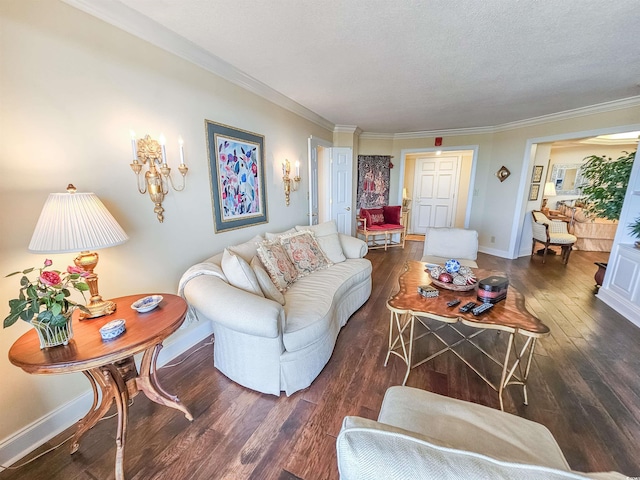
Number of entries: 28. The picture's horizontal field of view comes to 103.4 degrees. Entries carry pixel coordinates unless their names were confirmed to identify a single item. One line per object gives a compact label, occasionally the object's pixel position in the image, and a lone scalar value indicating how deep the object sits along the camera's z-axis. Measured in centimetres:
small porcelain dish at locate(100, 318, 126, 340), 115
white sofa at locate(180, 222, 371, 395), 154
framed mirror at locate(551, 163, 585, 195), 615
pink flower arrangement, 98
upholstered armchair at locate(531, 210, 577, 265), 437
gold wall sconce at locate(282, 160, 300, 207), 329
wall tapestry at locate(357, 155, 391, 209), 569
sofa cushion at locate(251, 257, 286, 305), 190
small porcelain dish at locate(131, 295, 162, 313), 139
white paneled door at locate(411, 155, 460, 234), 643
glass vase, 105
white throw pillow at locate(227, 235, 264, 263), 222
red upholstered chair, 525
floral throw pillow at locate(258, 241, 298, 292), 223
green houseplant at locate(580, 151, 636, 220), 305
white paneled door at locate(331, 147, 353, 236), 471
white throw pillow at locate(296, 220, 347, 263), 298
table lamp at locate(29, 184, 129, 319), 113
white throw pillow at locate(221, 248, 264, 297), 179
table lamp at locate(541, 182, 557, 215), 571
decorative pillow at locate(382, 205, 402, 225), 549
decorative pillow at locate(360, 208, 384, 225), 529
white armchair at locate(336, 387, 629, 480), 44
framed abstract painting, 229
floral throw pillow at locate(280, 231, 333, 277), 260
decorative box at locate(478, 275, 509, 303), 170
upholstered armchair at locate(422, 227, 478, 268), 297
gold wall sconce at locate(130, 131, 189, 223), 170
